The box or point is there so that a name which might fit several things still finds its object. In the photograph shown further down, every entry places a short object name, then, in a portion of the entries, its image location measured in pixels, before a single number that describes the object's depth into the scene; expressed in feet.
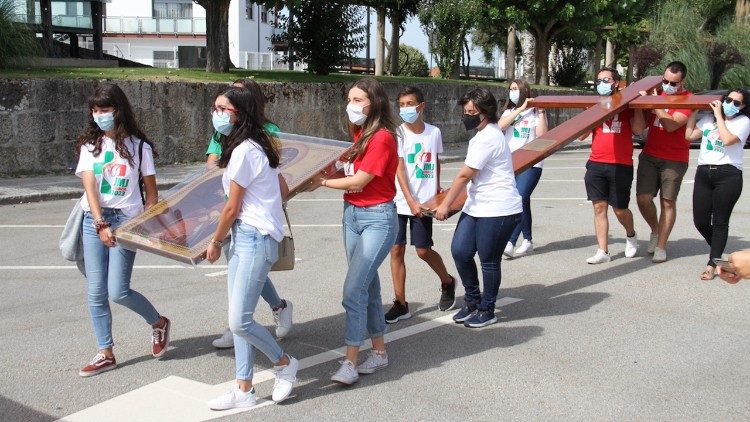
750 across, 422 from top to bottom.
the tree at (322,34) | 72.43
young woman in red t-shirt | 17.54
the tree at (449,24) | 99.66
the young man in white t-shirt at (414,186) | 21.57
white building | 174.97
